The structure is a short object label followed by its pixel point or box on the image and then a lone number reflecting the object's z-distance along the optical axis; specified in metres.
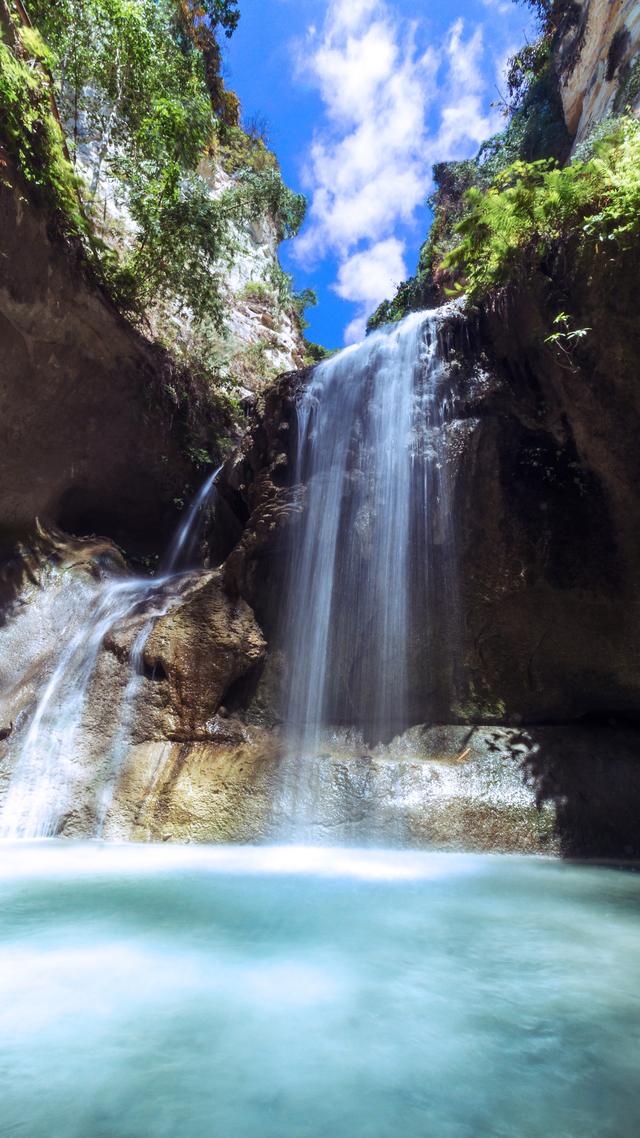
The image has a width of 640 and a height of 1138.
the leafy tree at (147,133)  11.27
